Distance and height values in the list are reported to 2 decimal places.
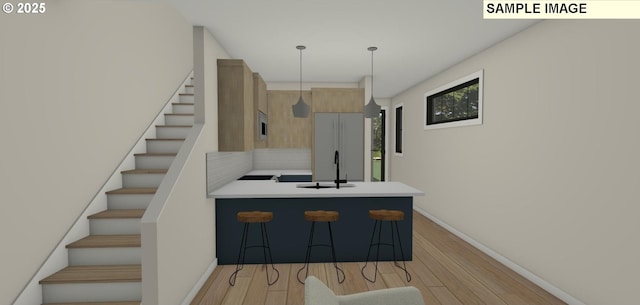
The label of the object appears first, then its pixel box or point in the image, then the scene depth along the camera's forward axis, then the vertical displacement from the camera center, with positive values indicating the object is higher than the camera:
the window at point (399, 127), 8.45 +0.42
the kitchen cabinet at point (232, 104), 3.87 +0.50
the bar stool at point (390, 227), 3.47 -1.11
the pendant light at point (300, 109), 4.97 +0.55
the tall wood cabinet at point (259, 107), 4.75 +0.58
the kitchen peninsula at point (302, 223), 3.83 -1.05
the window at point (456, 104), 4.70 +0.69
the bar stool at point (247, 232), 3.35 -1.18
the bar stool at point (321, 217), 3.39 -0.84
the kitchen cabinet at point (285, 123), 6.21 +0.41
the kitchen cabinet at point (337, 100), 5.97 +0.84
